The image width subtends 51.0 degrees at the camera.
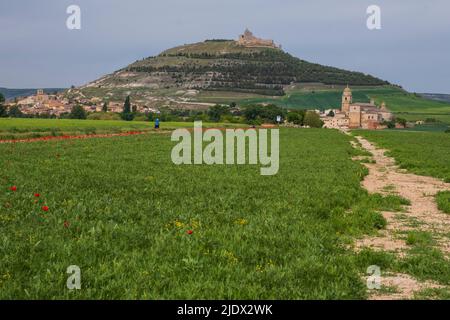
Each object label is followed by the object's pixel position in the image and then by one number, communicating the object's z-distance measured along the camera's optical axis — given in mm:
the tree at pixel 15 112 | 123075
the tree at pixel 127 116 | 123575
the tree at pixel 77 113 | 118662
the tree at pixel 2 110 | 99288
